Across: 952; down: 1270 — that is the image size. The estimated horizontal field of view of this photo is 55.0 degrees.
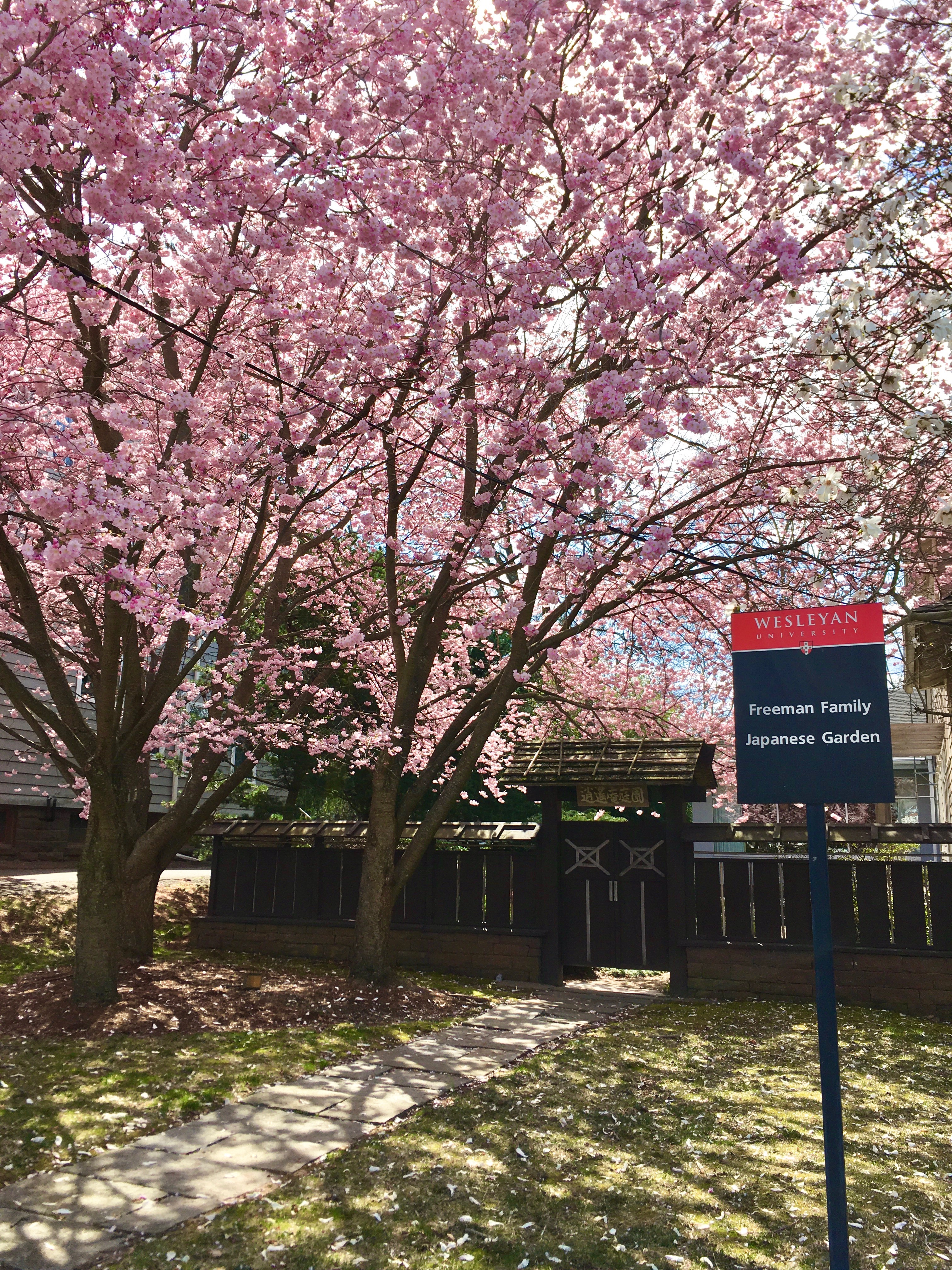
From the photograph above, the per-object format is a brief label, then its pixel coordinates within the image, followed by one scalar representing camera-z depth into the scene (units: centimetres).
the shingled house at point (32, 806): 1933
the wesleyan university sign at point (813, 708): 346
